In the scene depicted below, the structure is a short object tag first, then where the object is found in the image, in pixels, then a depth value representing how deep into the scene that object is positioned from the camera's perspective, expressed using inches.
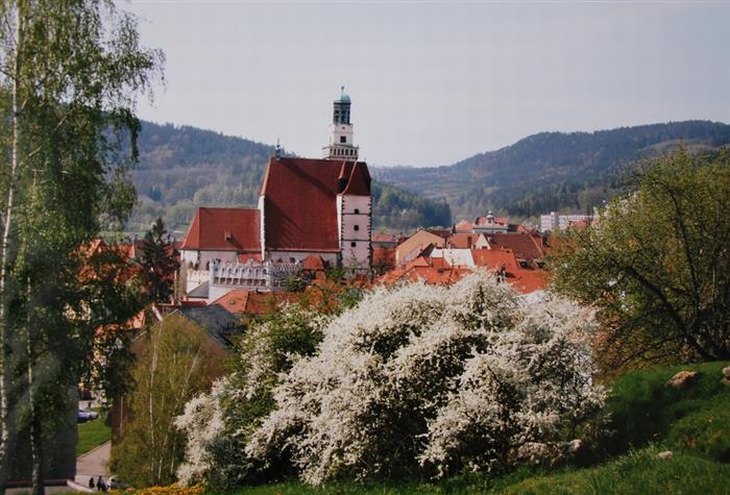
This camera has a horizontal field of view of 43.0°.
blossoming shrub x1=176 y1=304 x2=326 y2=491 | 761.0
